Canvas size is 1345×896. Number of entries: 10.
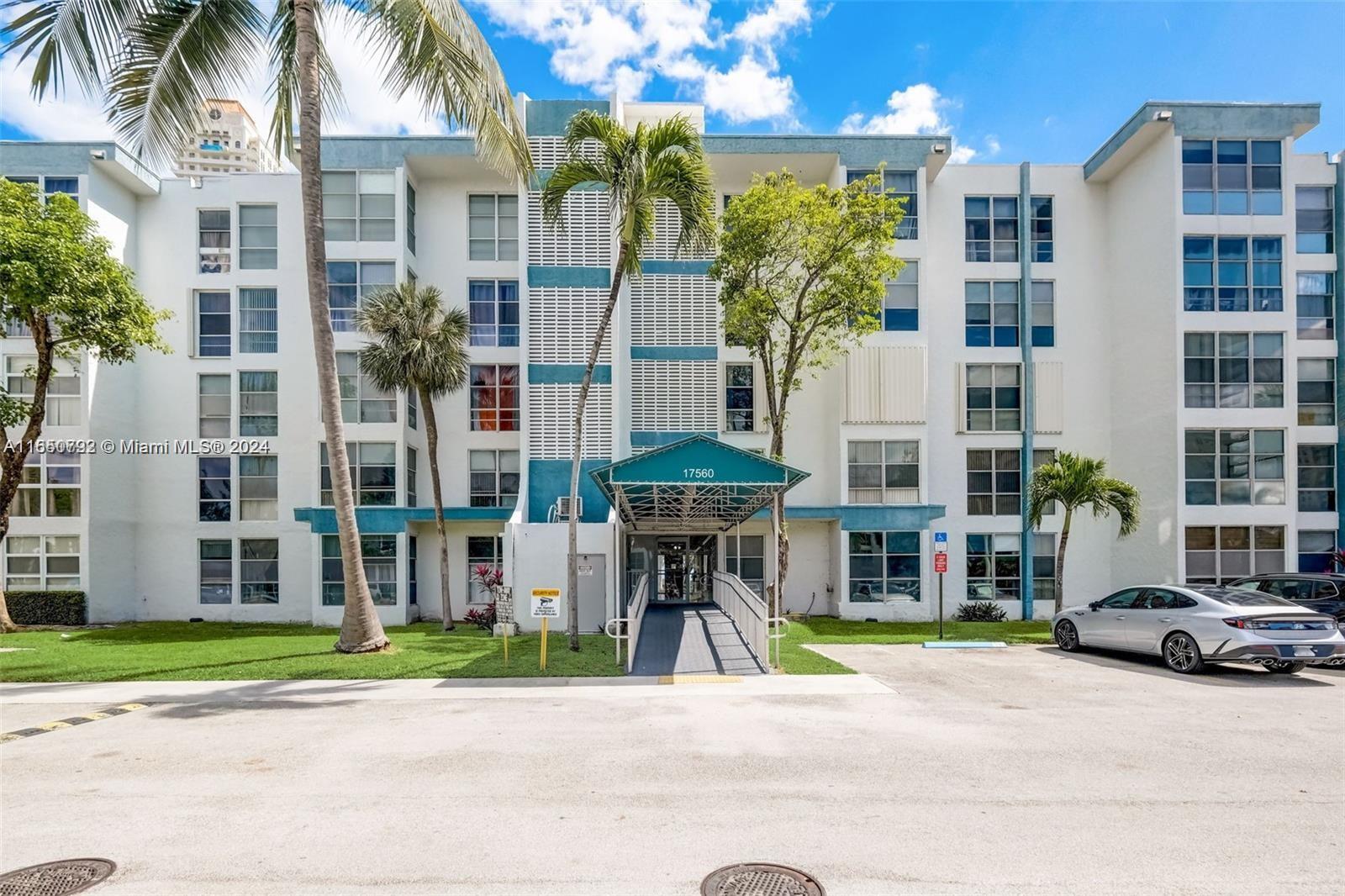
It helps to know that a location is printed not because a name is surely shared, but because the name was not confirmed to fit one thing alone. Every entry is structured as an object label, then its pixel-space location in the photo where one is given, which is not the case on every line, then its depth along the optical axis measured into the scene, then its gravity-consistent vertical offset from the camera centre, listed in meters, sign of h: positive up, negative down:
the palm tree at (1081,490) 17.80 -0.64
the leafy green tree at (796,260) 17.89 +5.16
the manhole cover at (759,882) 4.47 -2.62
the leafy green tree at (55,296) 15.89 +3.90
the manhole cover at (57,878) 4.55 -2.64
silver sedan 10.91 -2.62
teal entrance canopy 12.22 -0.19
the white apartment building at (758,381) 20.97 +2.55
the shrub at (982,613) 21.98 -4.48
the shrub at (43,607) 20.75 -3.95
